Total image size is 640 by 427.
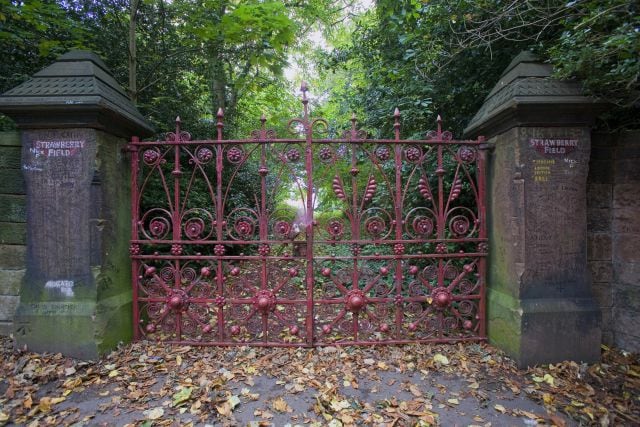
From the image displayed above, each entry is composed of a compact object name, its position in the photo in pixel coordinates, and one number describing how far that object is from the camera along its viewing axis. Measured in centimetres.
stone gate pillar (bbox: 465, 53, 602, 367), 292
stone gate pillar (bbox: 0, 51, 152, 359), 288
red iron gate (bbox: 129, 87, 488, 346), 322
